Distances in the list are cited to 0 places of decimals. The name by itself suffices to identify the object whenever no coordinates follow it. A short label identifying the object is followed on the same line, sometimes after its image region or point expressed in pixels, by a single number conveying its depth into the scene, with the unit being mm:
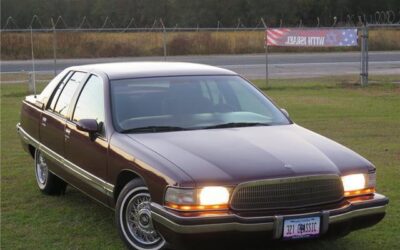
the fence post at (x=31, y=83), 18100
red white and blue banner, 20266
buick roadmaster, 4352
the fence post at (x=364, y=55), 19141
